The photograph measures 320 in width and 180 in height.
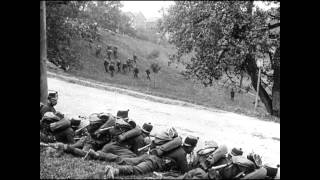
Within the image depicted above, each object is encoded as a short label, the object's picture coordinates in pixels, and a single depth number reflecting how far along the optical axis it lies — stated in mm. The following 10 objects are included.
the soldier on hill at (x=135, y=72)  31953
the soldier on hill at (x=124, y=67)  32300
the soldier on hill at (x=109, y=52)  30059
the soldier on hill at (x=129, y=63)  33844
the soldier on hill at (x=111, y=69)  27459
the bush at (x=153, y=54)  44991
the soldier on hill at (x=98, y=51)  27227
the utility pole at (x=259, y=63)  19542
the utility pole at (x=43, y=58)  11258
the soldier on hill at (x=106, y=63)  26956
